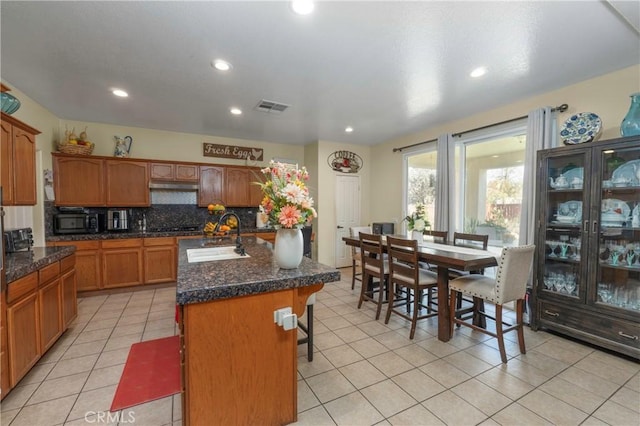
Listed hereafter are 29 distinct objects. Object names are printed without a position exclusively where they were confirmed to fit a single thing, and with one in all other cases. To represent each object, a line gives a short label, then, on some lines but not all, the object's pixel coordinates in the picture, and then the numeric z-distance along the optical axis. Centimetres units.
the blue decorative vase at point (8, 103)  214
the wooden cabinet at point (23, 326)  182
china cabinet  237
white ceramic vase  169
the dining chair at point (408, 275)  273
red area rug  133
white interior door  570
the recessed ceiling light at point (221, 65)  241
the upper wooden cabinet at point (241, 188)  497
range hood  441
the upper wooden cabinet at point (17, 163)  210
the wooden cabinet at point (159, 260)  418
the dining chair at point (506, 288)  232
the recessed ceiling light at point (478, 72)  257
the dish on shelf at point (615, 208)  244
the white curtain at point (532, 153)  303
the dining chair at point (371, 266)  314
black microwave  376
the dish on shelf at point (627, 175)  237
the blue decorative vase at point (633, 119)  232
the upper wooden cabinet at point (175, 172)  443
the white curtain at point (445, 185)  413
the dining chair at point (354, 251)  419
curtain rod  296
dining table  244
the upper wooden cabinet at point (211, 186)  475
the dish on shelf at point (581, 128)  262
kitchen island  137
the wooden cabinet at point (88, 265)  379
